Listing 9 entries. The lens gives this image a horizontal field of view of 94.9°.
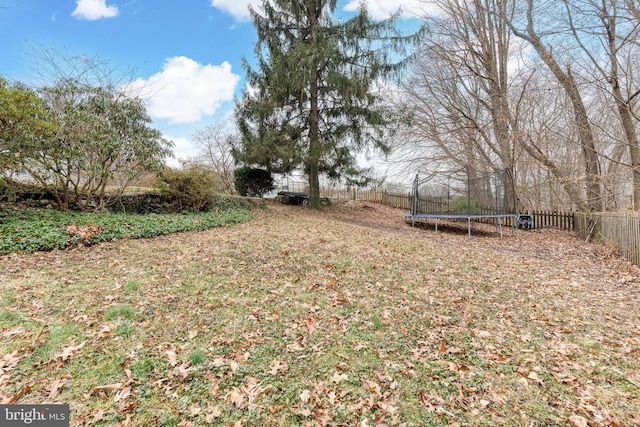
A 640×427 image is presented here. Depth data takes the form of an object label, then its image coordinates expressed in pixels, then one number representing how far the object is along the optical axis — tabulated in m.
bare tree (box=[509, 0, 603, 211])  8.84
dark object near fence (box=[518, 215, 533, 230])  10.58
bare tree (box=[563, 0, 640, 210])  6.68
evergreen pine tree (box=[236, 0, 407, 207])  9.70
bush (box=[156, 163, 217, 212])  7.98
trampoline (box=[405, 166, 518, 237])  9.40
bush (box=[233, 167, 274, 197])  12.69
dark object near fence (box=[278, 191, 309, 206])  13.98
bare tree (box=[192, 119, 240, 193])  17.91
